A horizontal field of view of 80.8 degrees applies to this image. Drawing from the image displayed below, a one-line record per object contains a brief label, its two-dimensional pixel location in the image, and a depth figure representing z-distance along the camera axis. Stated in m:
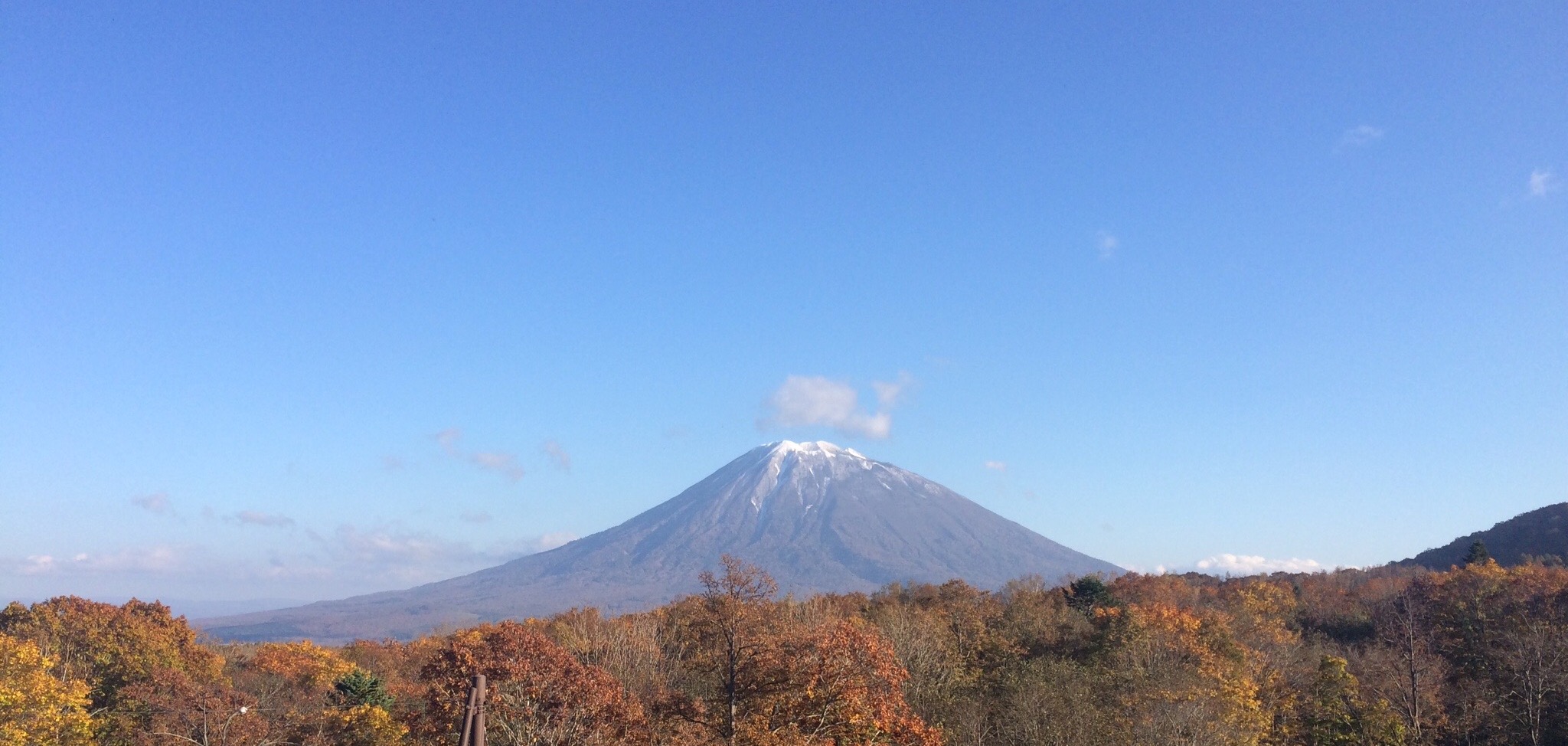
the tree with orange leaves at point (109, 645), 36.91
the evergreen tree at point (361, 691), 35.03
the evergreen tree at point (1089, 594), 53.94
